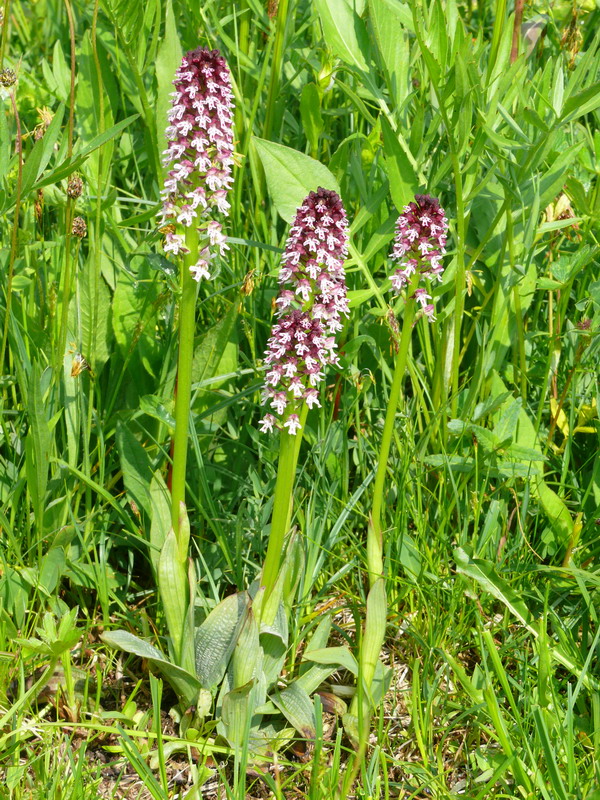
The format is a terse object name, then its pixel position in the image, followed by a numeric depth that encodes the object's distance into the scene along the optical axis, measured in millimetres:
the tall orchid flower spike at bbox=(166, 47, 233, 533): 1826
